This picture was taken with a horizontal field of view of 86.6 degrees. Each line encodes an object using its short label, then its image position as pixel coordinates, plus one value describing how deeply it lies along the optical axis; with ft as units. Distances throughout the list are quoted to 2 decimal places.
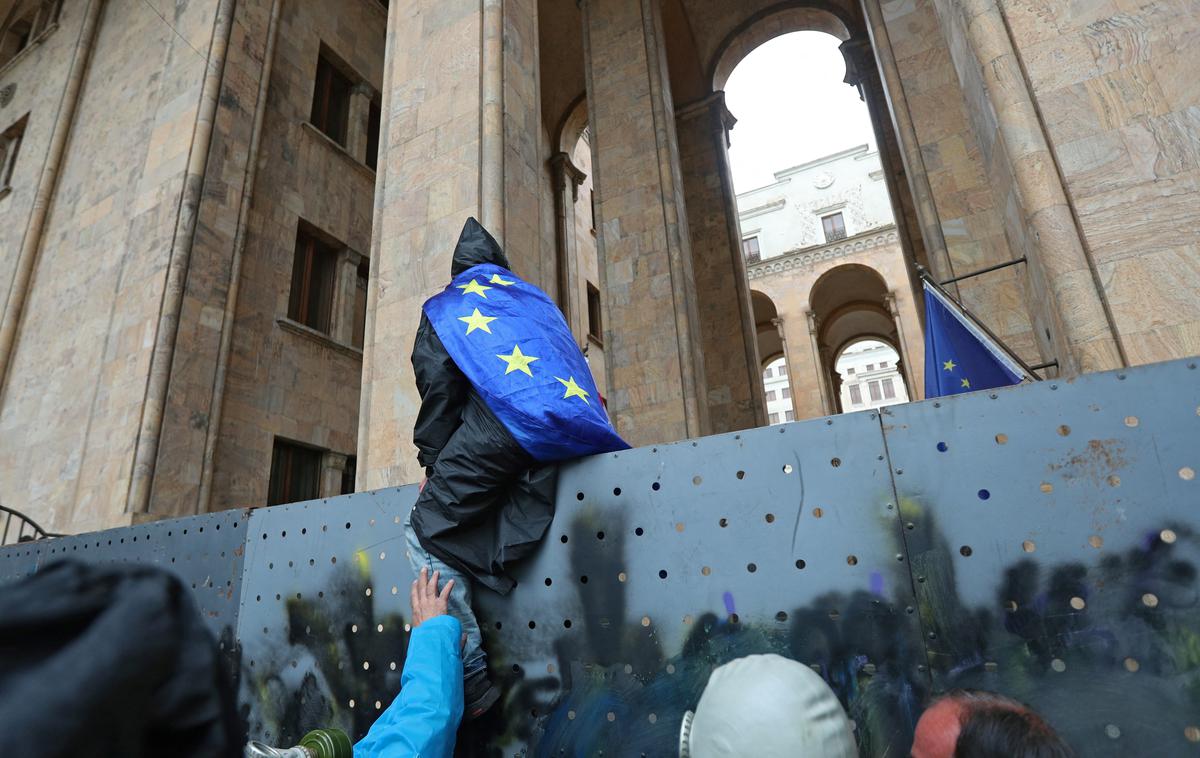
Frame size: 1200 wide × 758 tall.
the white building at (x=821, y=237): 86.02
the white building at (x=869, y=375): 180.75
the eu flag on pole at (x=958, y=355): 14.25
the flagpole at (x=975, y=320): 12.99
